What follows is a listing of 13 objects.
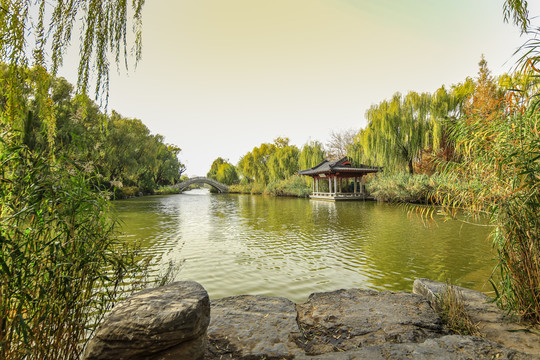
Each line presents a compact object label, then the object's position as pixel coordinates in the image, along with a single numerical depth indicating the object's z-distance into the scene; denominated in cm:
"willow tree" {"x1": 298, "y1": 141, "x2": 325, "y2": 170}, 2395
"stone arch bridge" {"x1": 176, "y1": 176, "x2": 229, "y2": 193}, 3825
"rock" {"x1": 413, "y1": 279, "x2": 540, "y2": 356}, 187
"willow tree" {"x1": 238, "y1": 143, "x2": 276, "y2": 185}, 3123
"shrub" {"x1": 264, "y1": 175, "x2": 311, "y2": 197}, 2357
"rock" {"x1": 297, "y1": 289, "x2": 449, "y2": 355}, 214
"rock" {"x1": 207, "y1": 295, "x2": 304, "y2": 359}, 196
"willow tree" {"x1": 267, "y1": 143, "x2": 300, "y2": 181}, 2748
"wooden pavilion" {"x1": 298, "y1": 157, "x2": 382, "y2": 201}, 1850
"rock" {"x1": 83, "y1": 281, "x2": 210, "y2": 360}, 162
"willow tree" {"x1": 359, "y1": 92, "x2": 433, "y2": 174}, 1591
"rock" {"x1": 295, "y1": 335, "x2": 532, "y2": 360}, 172
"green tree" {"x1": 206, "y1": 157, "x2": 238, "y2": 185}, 4269
